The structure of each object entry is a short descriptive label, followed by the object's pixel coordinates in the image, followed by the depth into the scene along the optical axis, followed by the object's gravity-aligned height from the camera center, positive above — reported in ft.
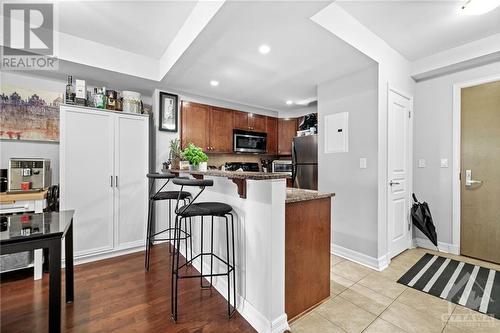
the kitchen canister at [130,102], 9.70 +2.84
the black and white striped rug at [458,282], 6.07 -3.74
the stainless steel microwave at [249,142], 13.50 +1.52
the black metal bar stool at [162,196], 7.65 -1.10
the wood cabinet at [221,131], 12.55 +2.05
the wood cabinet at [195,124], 11.50 +2.23
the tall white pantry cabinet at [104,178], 8.32 -0.54
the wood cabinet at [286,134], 15.33 +2.26
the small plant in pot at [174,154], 9.56 +0.50
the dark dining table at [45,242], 3.86 -1.39
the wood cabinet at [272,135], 15.29 +2.20
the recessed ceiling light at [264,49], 7.21 +3.94
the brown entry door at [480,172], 8.41 -0.23
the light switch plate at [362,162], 8.52 +0.15
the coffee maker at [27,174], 7.36 -0.34
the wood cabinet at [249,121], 13.70 +2.89
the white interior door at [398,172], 8.64 -0.24
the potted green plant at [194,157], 7.85 +0.30
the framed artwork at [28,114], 8.28 +2.01
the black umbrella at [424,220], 9.41 -2.35
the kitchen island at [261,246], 4.77 -1.90
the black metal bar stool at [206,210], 5.10 -1.09
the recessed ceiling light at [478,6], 5.81 +4.34
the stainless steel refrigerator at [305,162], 11.28 +0.21
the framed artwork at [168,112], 10.78 +2.67
